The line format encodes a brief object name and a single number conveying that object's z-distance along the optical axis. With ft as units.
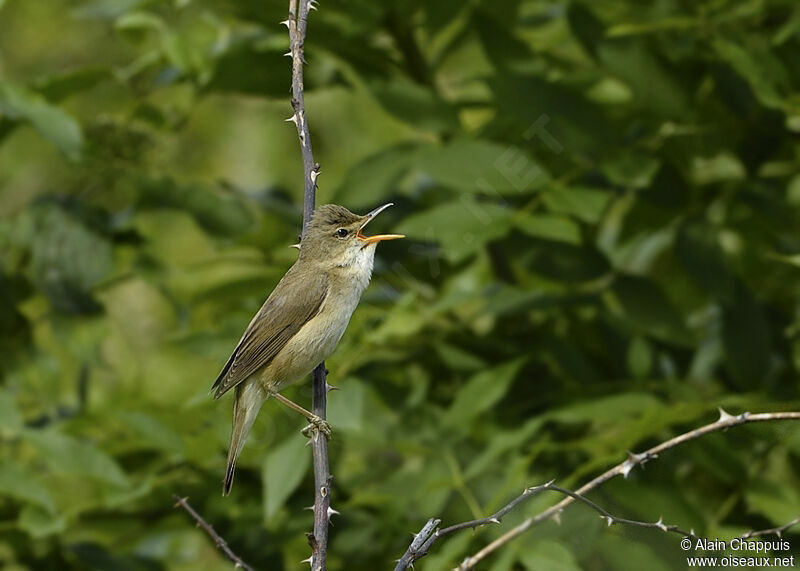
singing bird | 23.86
